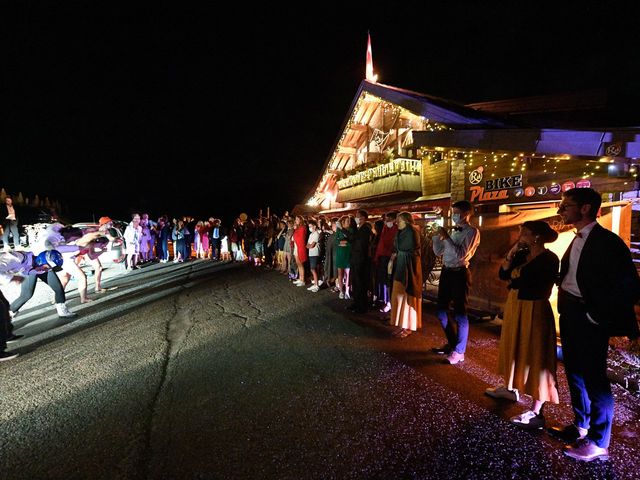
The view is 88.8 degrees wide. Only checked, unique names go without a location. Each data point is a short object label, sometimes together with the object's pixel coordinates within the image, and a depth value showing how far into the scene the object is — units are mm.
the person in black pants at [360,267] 7172
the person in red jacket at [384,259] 6895
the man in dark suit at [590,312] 2506
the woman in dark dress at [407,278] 5414
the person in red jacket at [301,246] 10055
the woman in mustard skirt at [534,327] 3098
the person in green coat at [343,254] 8477
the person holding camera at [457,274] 4371
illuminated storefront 5578
